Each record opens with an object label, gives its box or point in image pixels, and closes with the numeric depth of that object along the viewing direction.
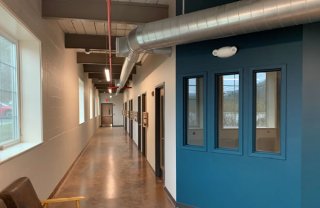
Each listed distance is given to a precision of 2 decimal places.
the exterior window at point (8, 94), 2.84
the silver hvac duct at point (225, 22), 2.10
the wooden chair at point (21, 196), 2.06
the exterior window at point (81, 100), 8.69
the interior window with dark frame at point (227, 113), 3.44
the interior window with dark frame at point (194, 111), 3.82
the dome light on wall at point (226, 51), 3.11
